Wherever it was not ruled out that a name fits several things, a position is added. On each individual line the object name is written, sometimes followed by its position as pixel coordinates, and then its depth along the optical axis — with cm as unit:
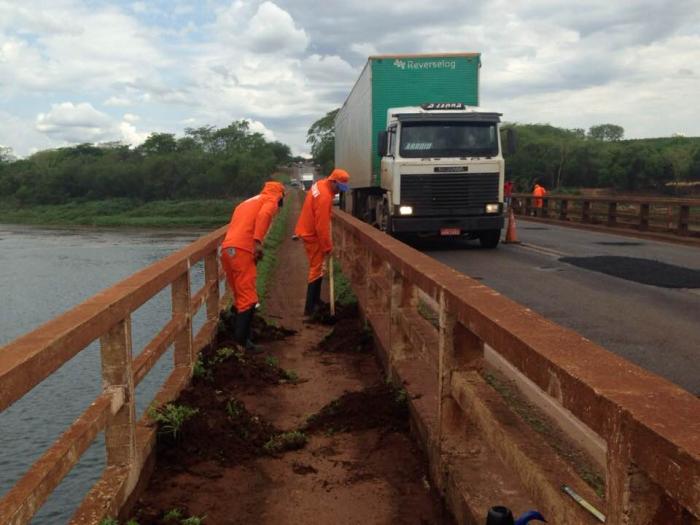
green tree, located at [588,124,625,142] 13075
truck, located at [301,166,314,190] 7172
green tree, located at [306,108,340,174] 10455
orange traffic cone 1752
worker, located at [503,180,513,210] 1657
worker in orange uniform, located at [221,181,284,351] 682
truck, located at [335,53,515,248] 1482
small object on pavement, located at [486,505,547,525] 234
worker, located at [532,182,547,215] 2798
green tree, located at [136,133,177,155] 12902
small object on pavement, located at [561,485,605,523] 211
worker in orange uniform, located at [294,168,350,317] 875
